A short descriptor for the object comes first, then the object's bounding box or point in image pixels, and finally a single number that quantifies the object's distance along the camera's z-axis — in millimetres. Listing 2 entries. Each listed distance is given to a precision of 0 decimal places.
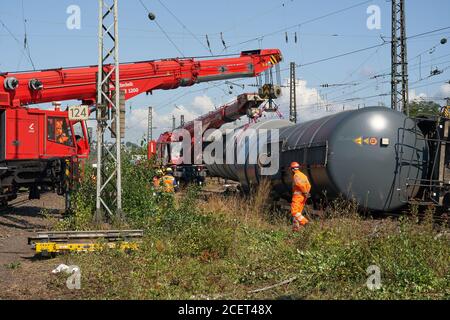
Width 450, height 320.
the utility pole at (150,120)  72812
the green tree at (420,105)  39931
